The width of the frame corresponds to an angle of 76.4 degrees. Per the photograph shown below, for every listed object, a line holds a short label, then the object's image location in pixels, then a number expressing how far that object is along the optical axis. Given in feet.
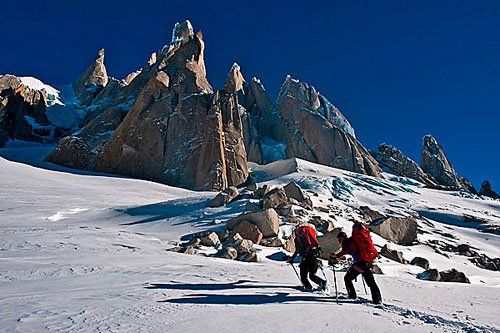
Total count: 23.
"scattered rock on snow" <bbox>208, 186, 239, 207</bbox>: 71.77
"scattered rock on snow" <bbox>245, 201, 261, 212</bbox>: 59.95
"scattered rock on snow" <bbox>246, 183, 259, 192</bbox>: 83.05
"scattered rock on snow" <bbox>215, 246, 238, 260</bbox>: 36.45
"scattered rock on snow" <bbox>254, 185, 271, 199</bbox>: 71.06
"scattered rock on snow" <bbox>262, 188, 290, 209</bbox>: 59.67
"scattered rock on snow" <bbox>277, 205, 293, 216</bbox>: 55.88
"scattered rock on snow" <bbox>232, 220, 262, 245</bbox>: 44.21
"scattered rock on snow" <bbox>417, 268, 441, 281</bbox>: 35.32
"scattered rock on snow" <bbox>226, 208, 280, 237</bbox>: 46.32
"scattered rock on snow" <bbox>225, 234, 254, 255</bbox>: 38.01
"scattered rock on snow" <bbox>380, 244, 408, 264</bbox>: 45.32
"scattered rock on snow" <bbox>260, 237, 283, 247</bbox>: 43.47
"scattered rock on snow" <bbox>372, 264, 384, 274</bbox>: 34.73
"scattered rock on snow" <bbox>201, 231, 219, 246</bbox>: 42.27
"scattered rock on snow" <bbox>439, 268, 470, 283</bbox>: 35.04
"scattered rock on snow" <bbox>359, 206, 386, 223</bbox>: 77.37
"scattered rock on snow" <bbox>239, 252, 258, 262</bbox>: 35.78
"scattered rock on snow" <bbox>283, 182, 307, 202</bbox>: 71.15
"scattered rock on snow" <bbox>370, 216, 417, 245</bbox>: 61.26
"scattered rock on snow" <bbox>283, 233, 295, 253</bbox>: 42.96
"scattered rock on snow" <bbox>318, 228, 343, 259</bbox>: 40.93
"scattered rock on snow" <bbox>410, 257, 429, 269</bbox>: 43.75
